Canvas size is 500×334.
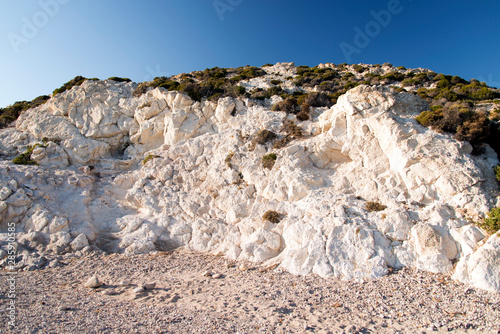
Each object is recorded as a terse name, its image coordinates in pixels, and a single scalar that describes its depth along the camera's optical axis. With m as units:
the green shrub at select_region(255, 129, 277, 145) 18.59
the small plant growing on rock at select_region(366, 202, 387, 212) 12.39
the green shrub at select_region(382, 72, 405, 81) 33.50
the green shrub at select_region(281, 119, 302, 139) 18.45
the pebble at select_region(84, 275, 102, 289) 10.21
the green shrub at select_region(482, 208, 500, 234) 9.55
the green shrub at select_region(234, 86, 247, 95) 24.70
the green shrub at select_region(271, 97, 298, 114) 21.63
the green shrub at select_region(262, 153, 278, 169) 16.83
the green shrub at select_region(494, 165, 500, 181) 11.66
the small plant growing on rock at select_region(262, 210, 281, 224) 13.73
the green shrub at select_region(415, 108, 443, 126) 14.27
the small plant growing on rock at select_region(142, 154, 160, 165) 20.71
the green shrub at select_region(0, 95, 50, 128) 25.56
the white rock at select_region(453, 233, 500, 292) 8.24
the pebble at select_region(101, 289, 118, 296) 9.70
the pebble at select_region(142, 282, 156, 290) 10.09
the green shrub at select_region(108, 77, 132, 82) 30.64
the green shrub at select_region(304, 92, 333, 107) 22.05
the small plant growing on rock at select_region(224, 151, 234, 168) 18.17
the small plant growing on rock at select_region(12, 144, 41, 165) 18.84
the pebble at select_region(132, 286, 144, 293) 9.73
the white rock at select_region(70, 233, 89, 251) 13.66
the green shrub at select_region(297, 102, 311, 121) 20.08
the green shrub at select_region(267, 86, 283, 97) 25.75
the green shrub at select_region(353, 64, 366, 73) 38.94
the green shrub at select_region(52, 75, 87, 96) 26.90
